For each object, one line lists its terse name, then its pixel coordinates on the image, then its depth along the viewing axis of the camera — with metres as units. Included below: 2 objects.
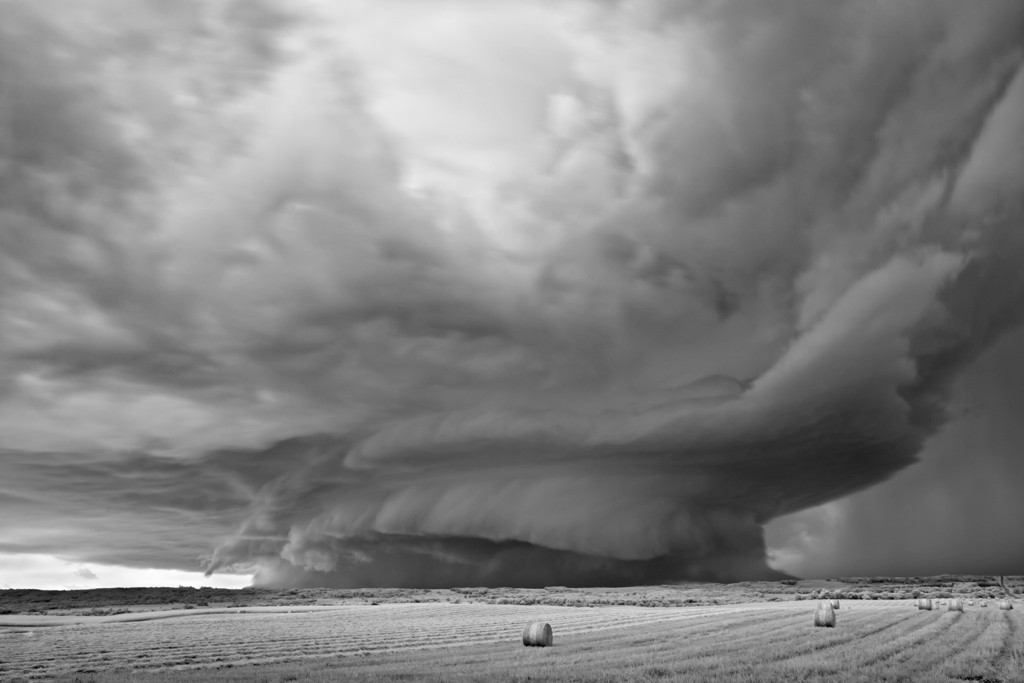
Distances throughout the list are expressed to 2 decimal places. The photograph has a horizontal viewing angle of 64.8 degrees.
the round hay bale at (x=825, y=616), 53.84
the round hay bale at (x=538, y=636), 43.38
